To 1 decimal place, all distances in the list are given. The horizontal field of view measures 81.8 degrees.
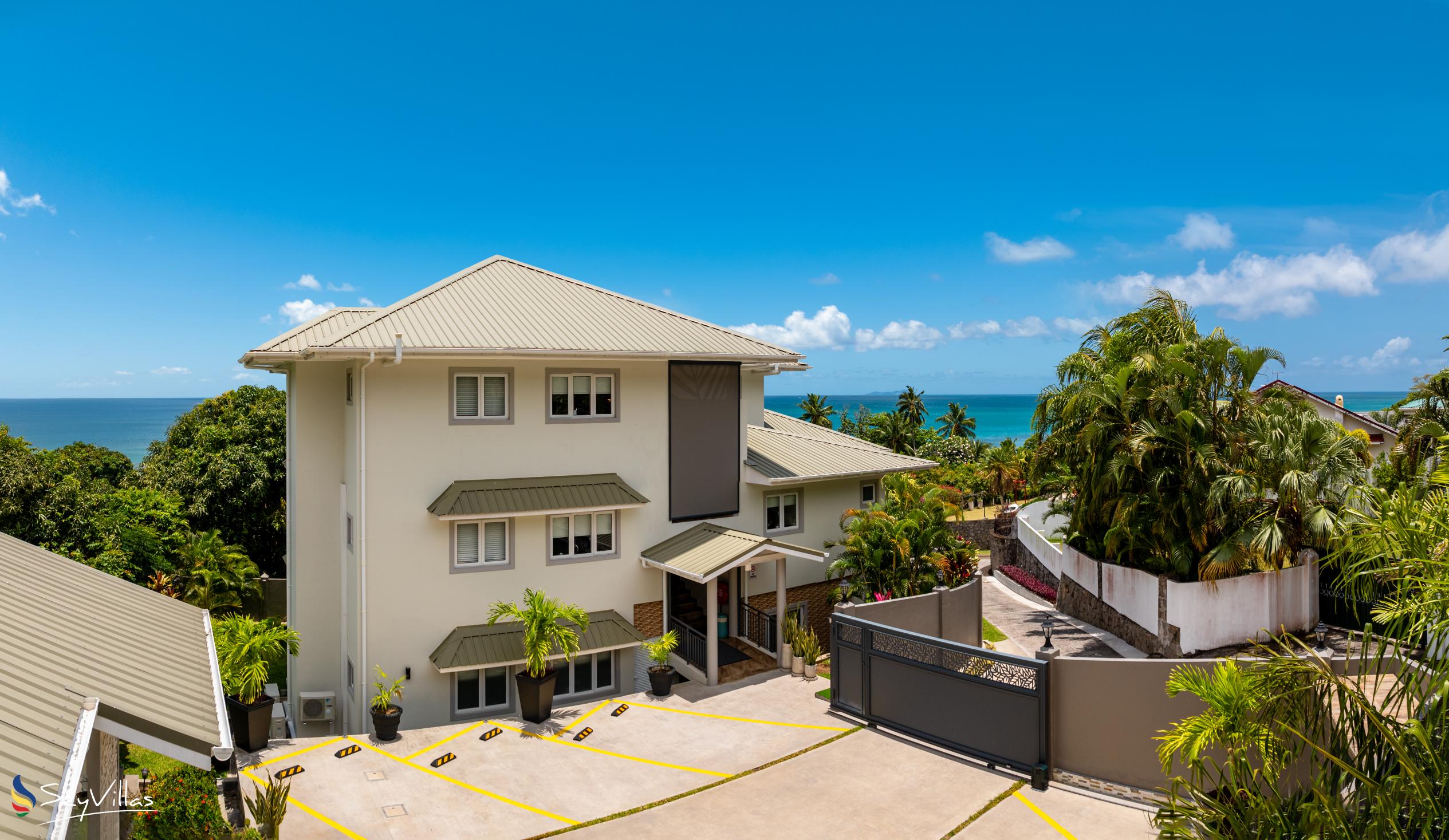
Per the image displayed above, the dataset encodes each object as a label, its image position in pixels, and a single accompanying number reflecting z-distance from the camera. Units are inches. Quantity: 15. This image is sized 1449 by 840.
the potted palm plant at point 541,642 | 616.4
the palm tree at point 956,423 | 3134.8
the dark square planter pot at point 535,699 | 615.2
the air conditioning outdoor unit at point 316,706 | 713.0
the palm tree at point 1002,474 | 2055.9
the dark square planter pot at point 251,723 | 557.9
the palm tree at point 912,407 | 3144.7
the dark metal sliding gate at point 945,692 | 462.9
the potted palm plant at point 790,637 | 715.4
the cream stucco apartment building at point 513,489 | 660.1
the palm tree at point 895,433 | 2699.3
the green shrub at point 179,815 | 368.2
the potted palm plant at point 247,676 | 559.8
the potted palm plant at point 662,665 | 668.7
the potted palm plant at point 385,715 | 583.2
